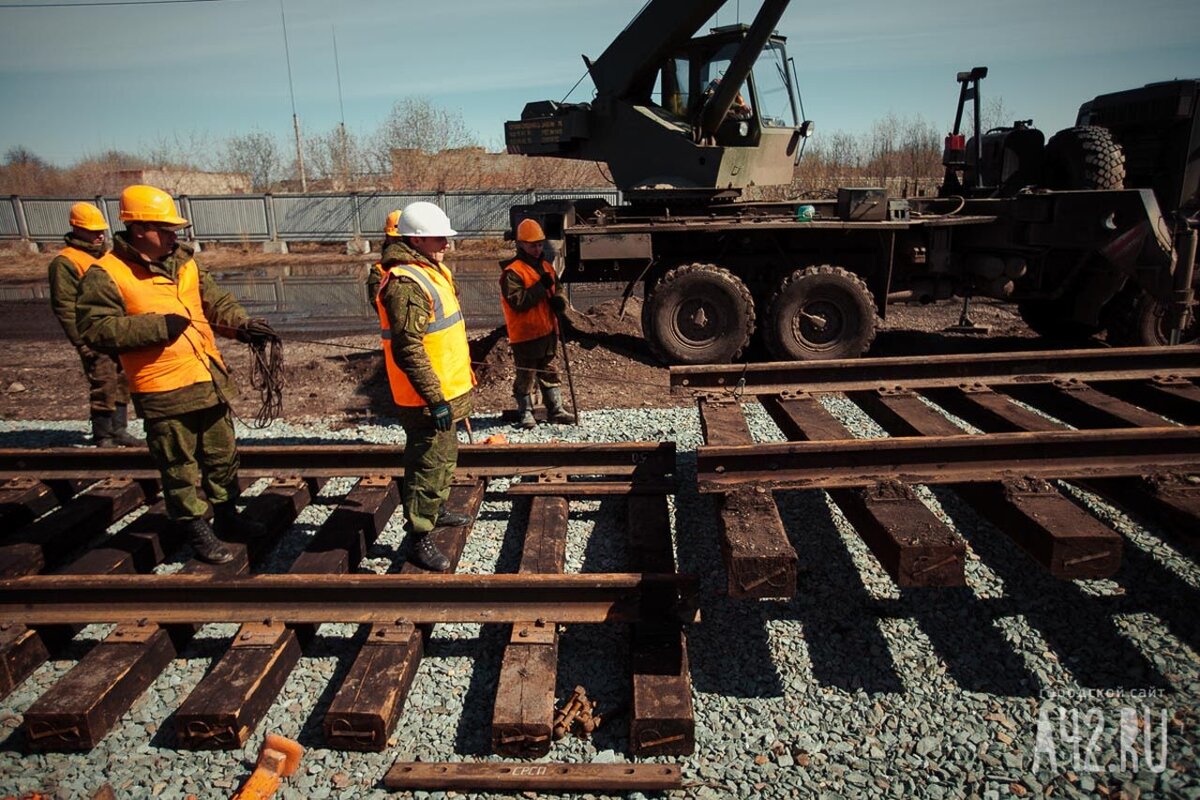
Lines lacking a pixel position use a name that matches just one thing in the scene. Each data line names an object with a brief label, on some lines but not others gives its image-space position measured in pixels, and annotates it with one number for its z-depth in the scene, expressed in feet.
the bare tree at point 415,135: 115.03
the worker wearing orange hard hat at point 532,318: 21.08
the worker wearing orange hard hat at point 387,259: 12.85
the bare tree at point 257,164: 130.62
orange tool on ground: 8.61
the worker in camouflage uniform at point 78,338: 18.39
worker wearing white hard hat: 12.29
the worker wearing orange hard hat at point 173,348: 12.18
